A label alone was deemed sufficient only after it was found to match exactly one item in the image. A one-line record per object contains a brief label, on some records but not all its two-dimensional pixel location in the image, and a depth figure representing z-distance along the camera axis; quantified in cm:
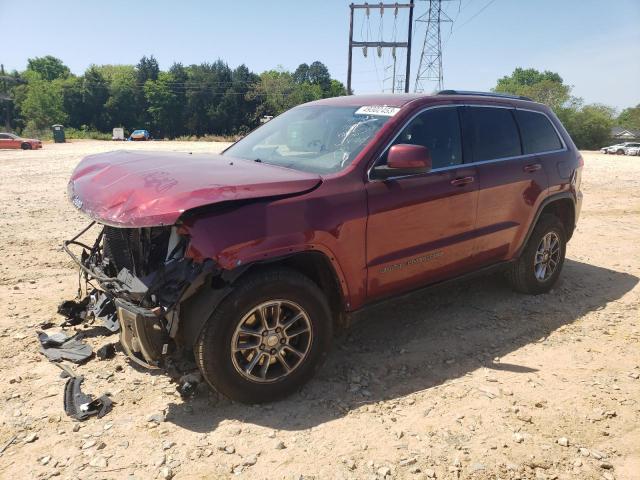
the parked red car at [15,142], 3222
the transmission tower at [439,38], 2997
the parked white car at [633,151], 4384
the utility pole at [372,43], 2639
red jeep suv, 277
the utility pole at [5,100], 6400
